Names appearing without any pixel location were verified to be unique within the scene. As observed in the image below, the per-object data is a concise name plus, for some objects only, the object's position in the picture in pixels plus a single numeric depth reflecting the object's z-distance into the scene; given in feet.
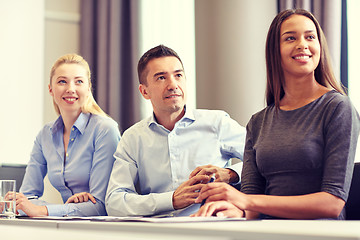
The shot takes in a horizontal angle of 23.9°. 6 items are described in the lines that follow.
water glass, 8.31
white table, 4.45
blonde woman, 10.14
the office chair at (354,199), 8.12
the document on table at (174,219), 6.57
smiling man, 9.61
